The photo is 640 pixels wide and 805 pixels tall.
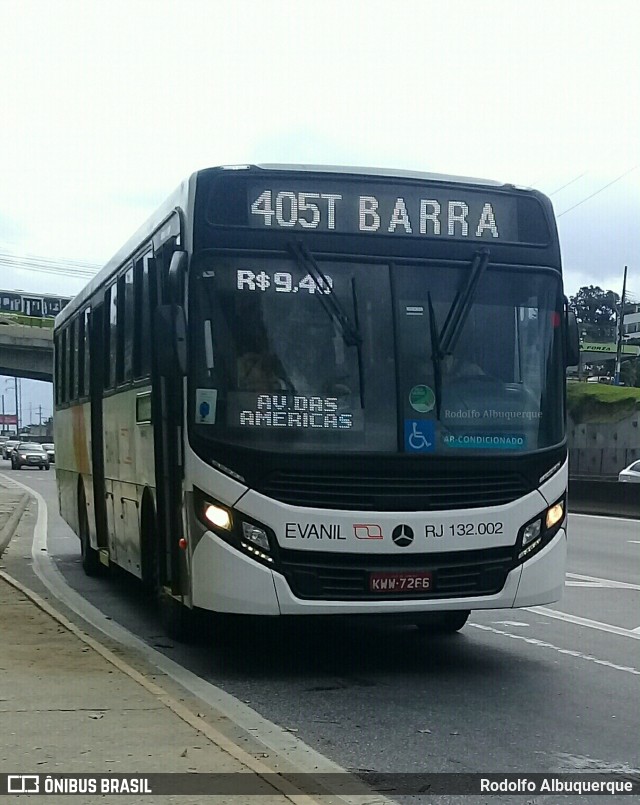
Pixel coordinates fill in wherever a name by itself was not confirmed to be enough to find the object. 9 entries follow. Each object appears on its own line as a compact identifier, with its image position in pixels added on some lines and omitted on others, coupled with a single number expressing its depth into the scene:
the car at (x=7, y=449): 91.84
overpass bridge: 67.56
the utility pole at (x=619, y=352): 68.44
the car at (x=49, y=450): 75.92
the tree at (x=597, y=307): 108.25
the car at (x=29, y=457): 69.88
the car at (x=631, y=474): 35.25
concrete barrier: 28.45
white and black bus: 8.59
